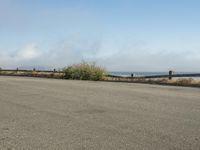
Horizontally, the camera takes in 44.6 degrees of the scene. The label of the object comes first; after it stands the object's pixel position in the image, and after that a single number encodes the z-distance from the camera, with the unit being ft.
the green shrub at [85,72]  67.96
